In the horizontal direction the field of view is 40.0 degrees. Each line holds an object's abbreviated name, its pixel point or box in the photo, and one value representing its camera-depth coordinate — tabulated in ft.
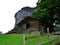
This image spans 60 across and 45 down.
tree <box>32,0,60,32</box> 46.01
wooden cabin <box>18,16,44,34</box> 48.00
